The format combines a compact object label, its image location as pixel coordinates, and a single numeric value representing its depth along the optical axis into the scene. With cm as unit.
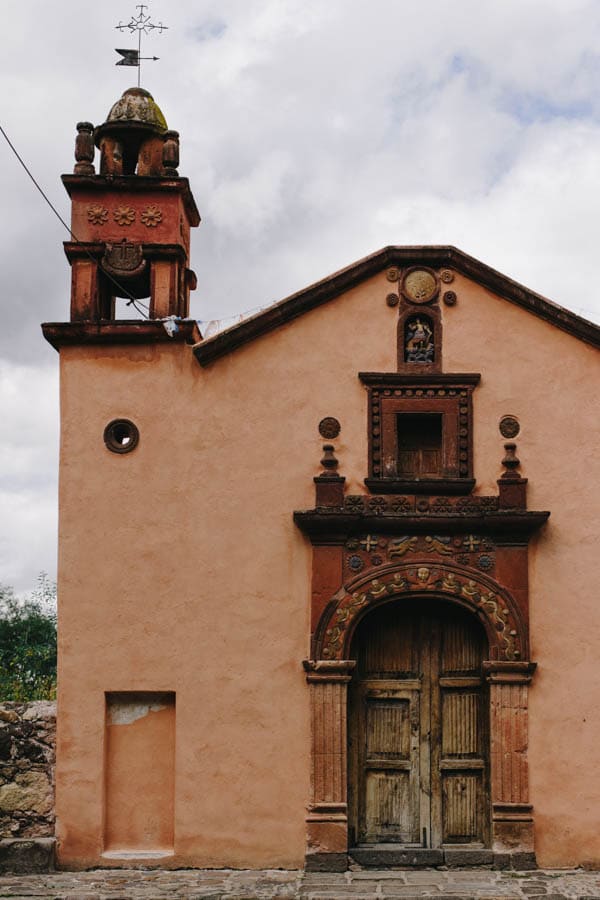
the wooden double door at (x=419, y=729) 1162
